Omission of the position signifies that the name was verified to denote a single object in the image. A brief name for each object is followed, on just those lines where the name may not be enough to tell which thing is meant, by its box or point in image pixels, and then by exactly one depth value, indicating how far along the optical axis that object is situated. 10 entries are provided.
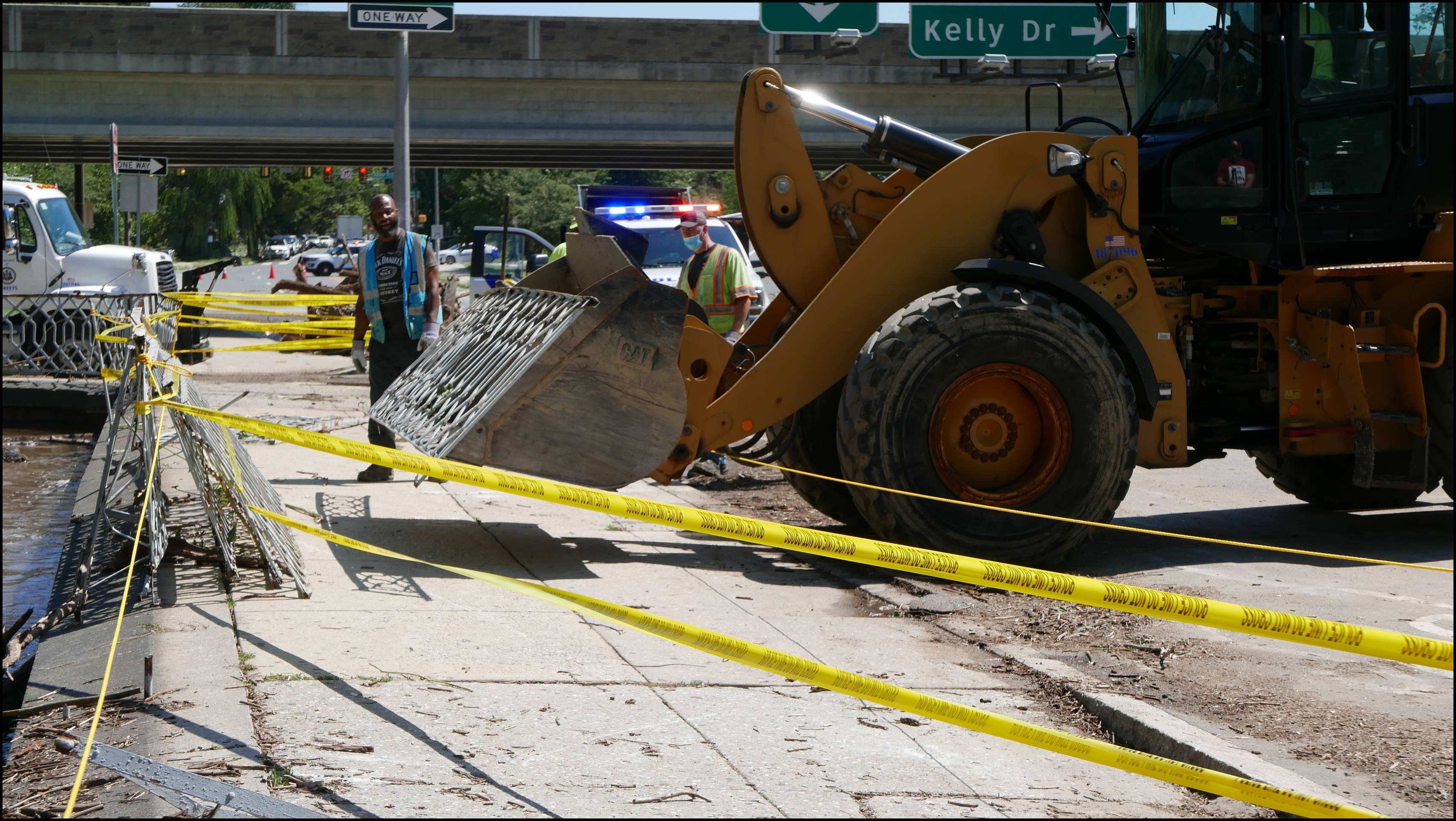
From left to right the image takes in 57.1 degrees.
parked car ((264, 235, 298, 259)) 75.06
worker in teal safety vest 8.84
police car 14.41
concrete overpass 27.23
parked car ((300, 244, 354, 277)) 53.00
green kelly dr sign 22.84
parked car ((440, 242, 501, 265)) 52.68
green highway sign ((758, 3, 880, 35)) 22.69
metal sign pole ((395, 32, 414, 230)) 14.81
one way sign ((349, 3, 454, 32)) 13.21
